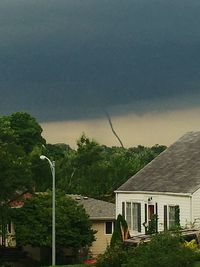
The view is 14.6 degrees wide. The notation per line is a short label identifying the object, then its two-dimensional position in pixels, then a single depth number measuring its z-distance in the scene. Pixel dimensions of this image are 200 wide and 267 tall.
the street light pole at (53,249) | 44.41
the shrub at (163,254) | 31.45
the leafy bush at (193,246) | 35.78
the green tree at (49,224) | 53.84
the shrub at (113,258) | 37.88
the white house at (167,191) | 45.56
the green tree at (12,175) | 55.50
